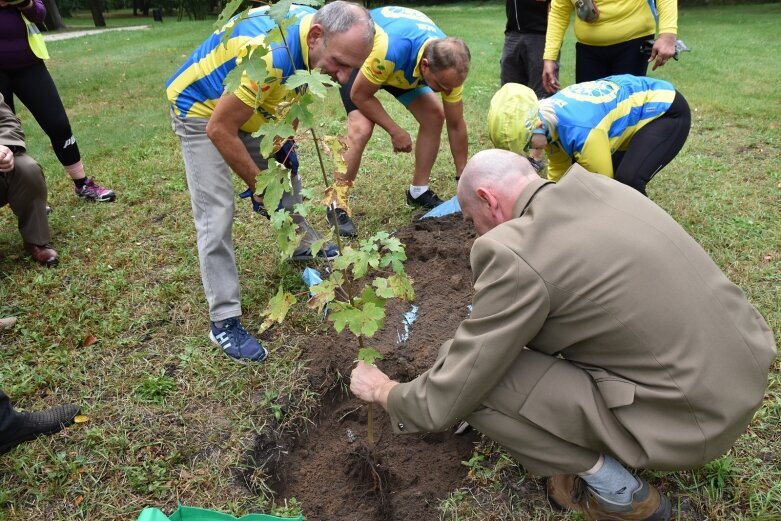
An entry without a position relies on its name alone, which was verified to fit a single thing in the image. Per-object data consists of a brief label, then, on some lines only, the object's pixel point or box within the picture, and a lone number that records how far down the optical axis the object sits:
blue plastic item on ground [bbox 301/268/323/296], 3.05
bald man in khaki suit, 1.44
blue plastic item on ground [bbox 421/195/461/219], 3.85
